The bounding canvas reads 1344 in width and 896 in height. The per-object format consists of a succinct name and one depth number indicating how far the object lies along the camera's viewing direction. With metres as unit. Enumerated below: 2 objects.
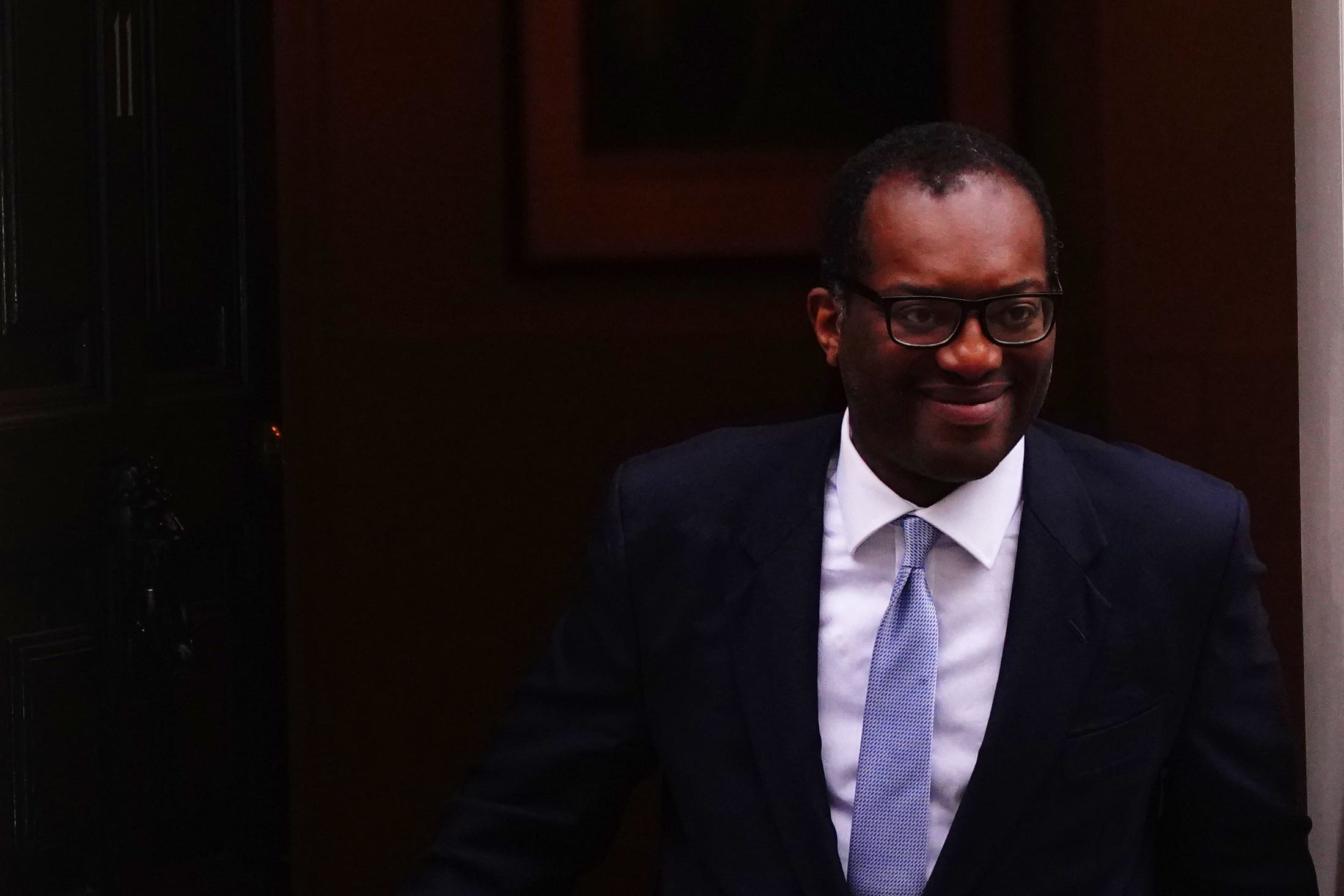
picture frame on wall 9.90
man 8.92
